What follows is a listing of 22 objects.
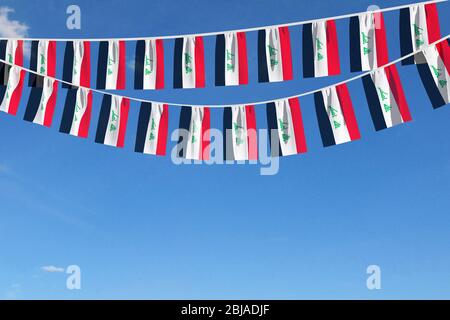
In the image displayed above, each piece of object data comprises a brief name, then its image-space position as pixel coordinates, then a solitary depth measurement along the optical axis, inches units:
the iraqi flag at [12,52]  450.0
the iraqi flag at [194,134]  451.2
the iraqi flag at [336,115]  410.6
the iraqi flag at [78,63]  444.1
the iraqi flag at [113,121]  460.8
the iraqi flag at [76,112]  457.4
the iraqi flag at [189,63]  430.3
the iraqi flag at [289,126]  428.8
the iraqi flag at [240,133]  445.4
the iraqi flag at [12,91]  459.5
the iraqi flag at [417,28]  377.1
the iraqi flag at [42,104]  456.8
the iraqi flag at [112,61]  442.0
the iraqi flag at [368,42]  387.2
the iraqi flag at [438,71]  374.6
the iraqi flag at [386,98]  393.1
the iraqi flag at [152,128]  461.7
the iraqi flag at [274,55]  411.8
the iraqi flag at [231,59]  419.8
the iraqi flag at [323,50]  398.9
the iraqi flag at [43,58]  446.6
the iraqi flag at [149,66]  437.4
